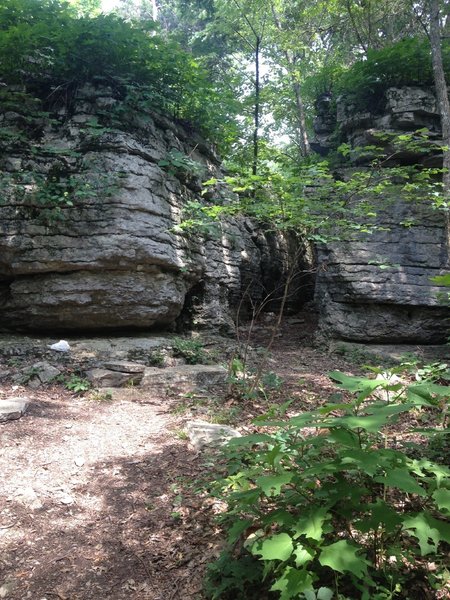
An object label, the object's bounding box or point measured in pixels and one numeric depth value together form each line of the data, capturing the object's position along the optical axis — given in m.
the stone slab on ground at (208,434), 4.12
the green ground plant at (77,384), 6.03
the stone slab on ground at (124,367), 6.63
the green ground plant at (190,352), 7.78
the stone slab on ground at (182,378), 6.40
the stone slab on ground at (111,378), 6.37
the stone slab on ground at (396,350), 9.02
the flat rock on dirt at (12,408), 4.71
